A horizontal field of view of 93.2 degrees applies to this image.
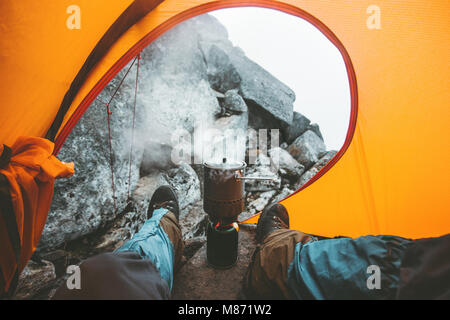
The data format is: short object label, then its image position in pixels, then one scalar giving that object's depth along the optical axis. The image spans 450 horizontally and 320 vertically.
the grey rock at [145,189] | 2.63
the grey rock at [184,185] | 3.17
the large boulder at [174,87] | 3.32
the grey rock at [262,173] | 4.33
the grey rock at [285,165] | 4.88
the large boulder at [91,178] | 1.89
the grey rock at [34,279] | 1.58
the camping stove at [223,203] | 1.37
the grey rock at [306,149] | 5.38
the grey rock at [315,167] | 4.82
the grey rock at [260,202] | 3.98
